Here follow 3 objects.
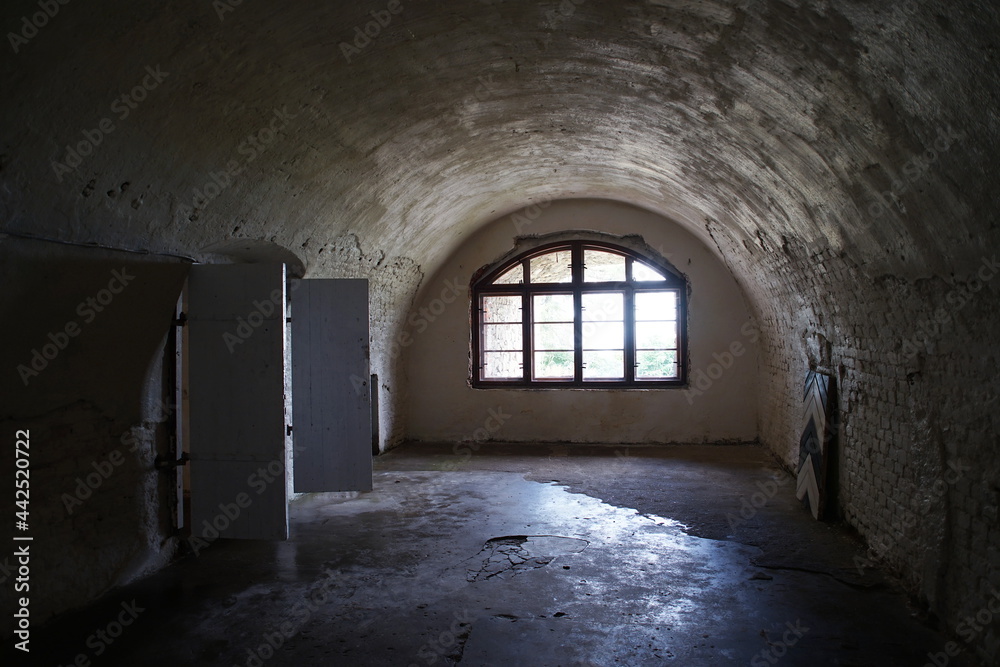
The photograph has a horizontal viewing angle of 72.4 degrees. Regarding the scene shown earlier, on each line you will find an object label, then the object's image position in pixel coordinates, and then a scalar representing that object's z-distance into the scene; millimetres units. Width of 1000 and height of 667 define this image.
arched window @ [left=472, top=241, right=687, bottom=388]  8625
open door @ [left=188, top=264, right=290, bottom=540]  4434
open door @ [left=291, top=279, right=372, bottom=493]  5258
